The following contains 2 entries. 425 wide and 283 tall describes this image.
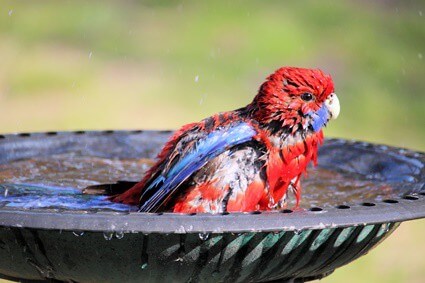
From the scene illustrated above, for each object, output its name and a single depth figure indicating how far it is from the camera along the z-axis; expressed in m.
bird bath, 4.59
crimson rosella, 5.69
